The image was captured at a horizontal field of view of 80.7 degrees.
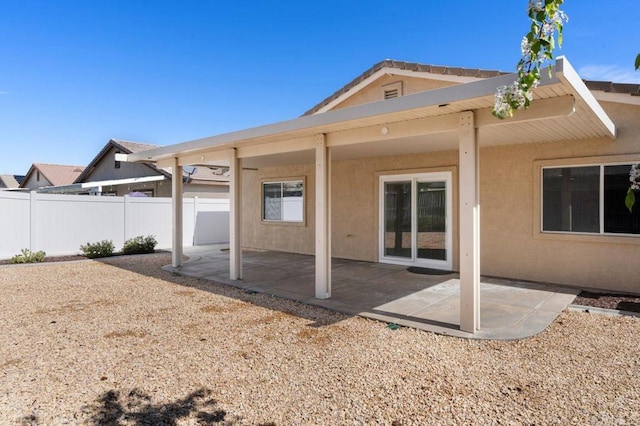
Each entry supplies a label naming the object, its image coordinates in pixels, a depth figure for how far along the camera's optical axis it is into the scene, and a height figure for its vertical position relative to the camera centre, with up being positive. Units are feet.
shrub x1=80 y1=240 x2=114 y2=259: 39.86 -4.02
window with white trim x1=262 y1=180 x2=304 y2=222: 43.27 +1.28
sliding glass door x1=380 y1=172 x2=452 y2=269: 31.65 -0.72
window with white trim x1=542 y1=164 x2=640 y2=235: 23.52 +0.70
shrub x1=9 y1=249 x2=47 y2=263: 35.55 -4.31
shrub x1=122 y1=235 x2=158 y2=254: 42.73 -3.83
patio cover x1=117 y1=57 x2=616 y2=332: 14.75 +4.44
